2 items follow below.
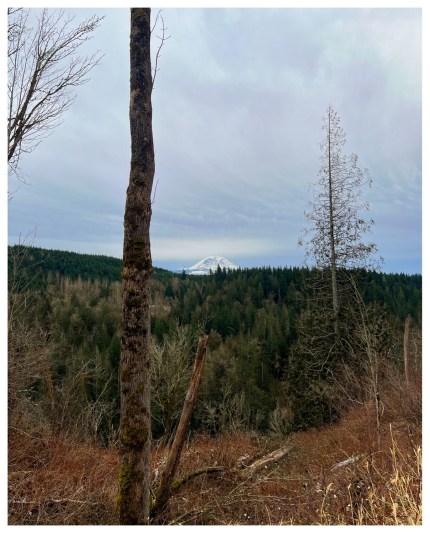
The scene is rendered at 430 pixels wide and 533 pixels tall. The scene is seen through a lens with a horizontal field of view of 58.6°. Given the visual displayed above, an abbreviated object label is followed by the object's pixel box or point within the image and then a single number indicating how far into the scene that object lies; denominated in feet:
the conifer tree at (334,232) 48.21
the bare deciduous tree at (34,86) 21.89
